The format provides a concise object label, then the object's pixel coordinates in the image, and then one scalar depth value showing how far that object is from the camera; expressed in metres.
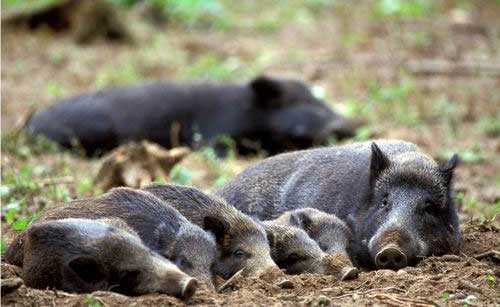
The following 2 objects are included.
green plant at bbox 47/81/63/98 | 28.35
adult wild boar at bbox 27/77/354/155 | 27.02
